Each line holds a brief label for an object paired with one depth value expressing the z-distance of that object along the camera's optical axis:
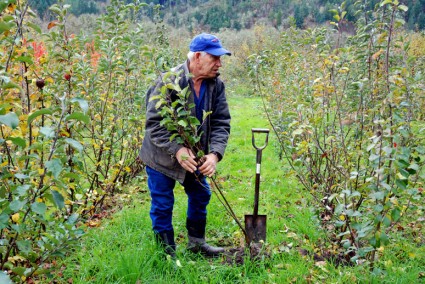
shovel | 3.29
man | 2.89
